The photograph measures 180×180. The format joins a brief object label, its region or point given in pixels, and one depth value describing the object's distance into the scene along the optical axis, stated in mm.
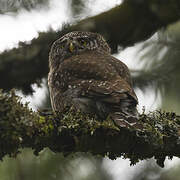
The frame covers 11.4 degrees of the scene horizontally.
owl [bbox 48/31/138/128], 6957
